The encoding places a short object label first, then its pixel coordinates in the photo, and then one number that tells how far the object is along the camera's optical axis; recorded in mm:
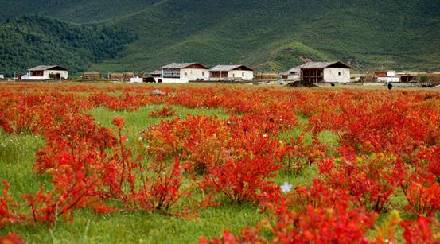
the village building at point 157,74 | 142700
